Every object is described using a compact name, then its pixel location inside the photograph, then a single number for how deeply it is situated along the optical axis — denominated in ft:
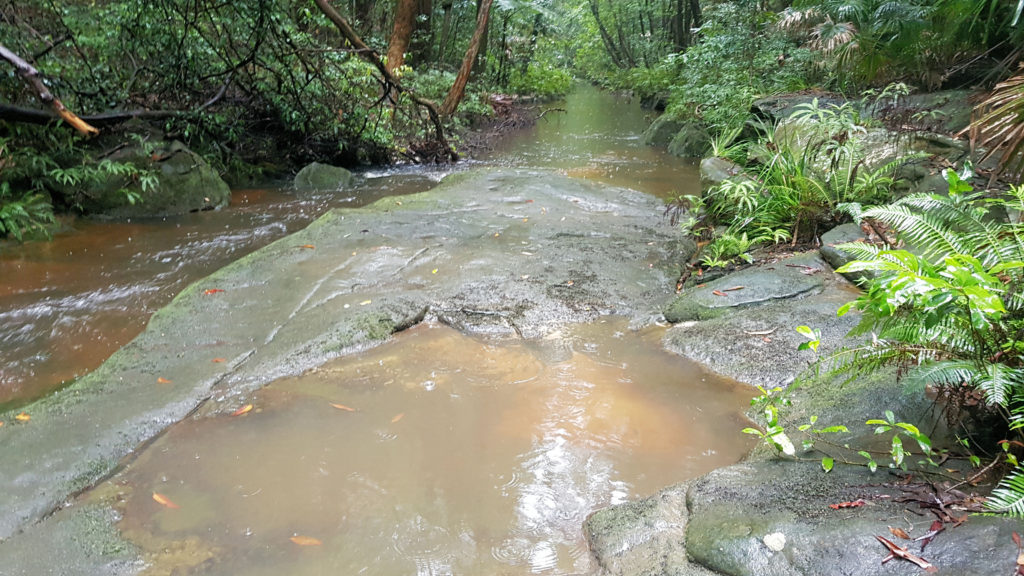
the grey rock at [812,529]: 5.86
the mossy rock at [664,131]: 41.16
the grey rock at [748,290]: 14.03
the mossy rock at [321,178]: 28.78
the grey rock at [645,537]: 6.90
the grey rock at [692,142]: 35.83
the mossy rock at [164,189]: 22.98
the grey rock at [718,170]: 22.22
